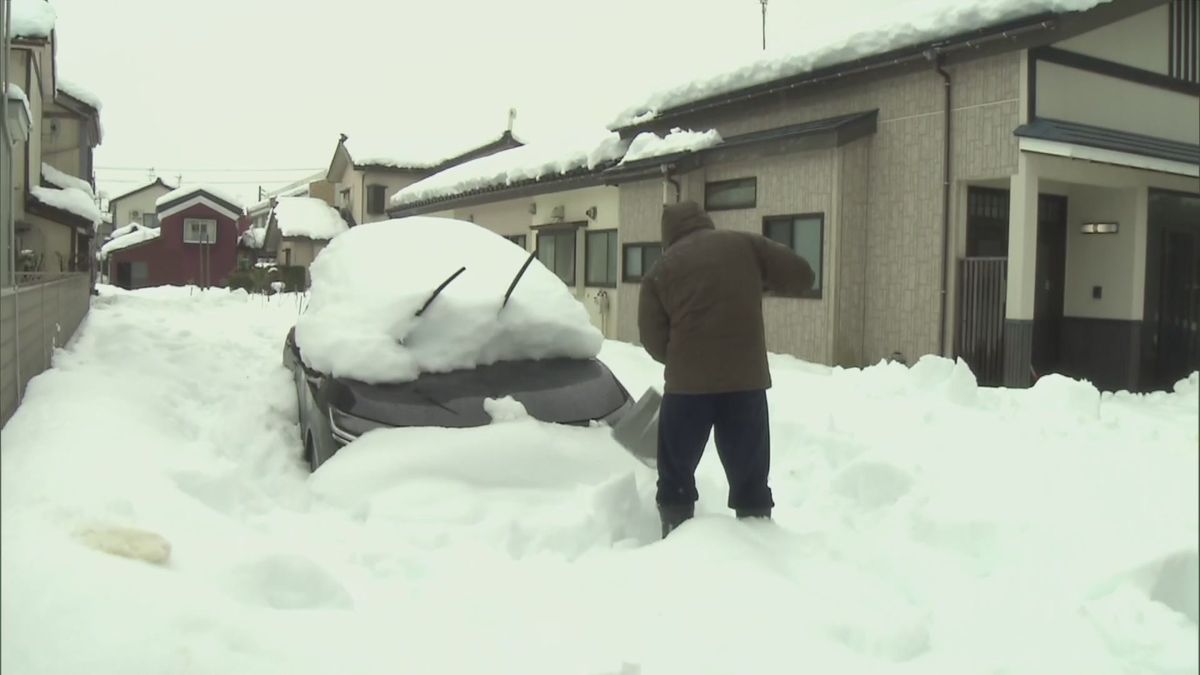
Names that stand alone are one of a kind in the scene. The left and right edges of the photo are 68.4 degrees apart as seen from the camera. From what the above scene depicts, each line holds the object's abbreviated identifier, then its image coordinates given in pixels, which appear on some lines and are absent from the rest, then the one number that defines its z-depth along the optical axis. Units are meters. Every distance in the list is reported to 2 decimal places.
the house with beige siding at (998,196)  8.44
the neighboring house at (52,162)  12.57
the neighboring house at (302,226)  29.19
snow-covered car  4.39
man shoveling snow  3.70
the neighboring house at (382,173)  27.53
